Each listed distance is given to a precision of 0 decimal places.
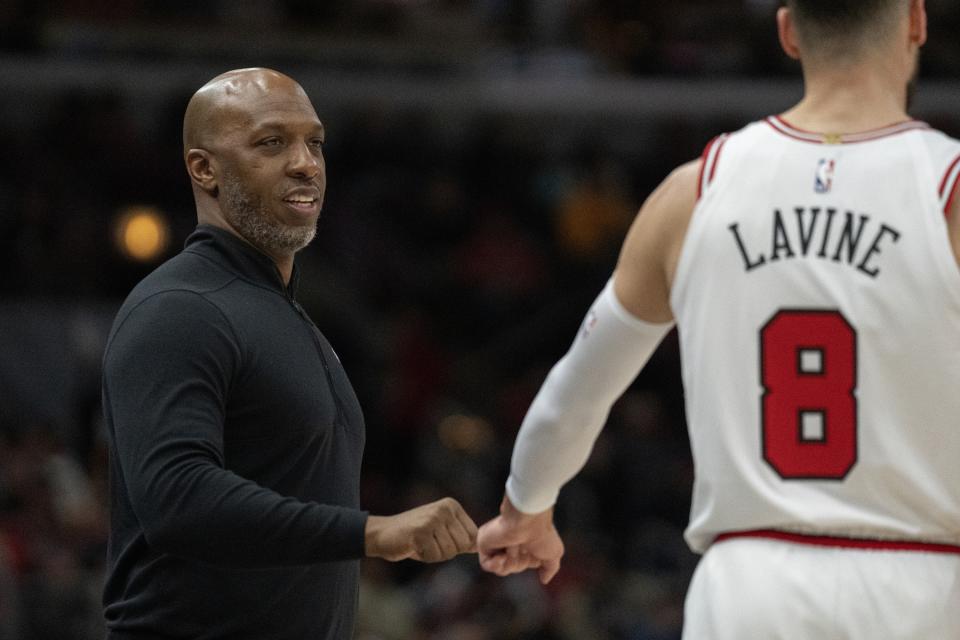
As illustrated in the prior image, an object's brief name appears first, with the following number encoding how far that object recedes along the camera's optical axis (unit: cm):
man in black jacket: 700
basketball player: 662
